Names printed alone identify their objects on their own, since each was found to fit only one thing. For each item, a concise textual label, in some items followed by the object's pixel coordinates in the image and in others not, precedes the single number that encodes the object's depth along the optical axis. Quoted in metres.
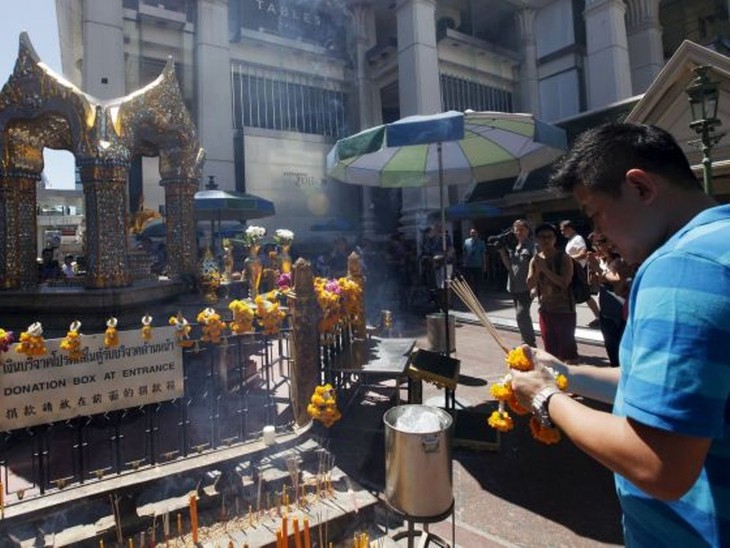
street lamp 6.66
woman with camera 7.00
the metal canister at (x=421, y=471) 2.39
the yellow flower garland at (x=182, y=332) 3.61
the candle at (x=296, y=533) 2.30
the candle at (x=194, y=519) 2.85
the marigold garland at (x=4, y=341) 2.95
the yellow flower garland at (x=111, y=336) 3.29
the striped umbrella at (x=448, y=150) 4.70
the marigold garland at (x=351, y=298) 5.19
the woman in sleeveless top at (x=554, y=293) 5.50
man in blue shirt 0.97
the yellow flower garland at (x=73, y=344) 3.14
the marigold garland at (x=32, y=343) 3.00
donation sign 3.03
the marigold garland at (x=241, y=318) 3.98
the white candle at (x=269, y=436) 3.63
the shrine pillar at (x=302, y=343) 4.02
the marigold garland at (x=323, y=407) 3.57
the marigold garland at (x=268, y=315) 4.16
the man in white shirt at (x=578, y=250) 6.64
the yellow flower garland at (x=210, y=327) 3.85
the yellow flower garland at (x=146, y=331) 3.41
